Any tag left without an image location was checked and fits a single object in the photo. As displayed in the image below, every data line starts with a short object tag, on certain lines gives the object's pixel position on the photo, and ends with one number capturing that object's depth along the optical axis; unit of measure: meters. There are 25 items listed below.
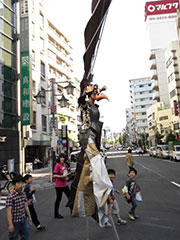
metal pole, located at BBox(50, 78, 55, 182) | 13.59
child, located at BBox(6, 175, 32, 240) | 3.52
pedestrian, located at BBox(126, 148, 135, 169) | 11.23
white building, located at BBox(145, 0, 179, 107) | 52.42
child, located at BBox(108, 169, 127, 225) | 5.10
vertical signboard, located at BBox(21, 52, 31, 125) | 17.95
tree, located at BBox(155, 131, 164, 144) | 44.72
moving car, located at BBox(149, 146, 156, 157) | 37.95
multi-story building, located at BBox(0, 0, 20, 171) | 16.27
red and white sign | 56.98
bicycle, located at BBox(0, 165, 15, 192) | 12.33
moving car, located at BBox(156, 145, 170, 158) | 30.83
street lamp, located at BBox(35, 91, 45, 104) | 13.48
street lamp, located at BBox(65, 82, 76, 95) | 13.56
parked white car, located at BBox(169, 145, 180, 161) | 25.03
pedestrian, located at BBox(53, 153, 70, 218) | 5.91
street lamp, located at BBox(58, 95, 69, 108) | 14.30
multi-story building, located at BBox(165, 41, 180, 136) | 36.72
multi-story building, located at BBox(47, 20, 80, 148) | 33.79
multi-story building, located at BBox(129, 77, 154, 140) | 87.95
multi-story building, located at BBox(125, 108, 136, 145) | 107.19
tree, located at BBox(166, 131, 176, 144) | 36.06
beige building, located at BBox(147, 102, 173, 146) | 47.31
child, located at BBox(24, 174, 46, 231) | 5.04
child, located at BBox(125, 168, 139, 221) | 5.49
